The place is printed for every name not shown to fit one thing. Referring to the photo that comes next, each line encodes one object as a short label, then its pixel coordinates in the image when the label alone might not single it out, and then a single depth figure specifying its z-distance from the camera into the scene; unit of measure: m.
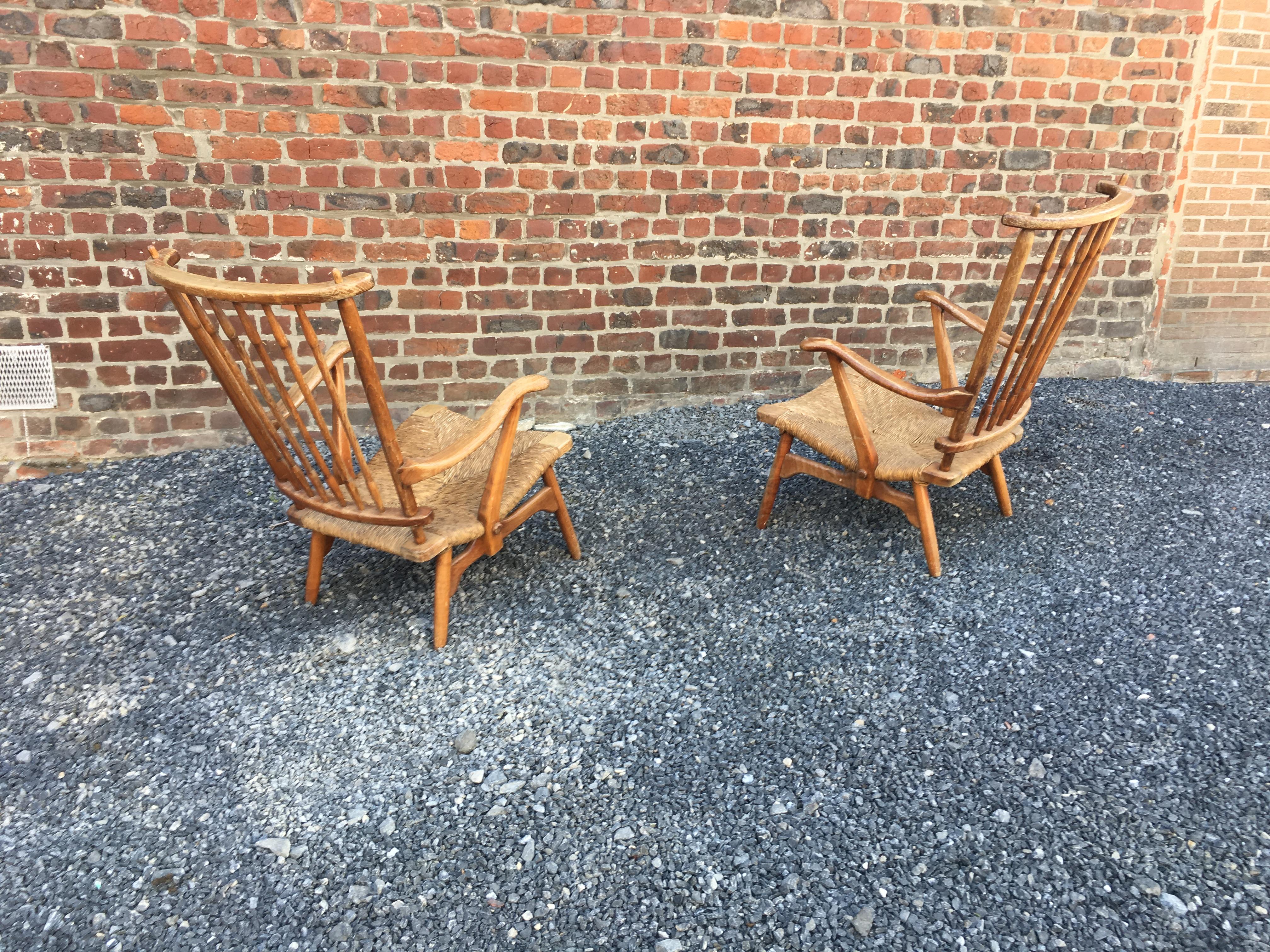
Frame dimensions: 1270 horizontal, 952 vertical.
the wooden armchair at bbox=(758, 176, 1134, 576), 2.18
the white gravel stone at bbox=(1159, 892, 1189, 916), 1.53
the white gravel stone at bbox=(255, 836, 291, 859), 1.72
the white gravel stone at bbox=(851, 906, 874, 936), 1.53
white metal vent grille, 3.25
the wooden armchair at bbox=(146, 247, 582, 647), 1.86
